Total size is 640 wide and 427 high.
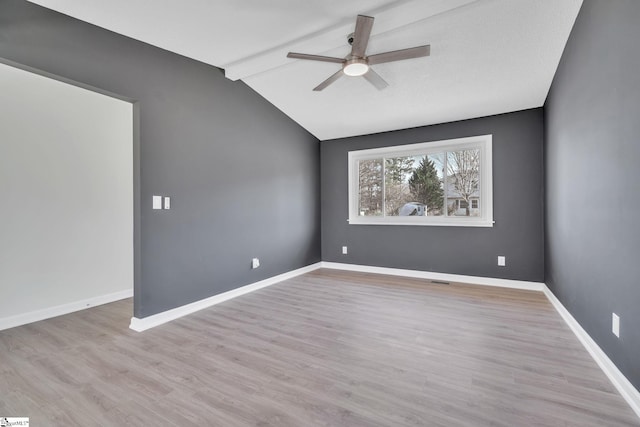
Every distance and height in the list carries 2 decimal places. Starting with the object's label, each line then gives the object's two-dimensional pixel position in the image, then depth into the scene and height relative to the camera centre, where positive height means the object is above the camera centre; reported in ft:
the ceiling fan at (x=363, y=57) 6.60 +4.20
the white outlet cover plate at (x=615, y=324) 5.44 -2.29
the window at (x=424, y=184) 13.26 +1.46
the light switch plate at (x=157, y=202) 8.77 +0.37
